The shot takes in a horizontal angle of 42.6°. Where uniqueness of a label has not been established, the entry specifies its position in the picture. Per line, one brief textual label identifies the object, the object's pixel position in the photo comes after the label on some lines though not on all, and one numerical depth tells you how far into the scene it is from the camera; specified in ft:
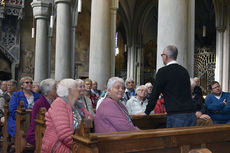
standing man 11.78
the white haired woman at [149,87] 22.28
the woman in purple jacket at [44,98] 13.80
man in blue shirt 17.79
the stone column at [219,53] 46.98
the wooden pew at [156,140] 7.54
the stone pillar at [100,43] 26.81
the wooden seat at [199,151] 6.70
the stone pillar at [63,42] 35.60
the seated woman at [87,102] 14.91
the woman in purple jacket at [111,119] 9.87
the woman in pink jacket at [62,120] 9.95
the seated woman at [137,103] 17.52
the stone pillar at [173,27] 17.92
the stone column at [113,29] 28.81
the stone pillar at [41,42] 45.96
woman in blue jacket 17.72
